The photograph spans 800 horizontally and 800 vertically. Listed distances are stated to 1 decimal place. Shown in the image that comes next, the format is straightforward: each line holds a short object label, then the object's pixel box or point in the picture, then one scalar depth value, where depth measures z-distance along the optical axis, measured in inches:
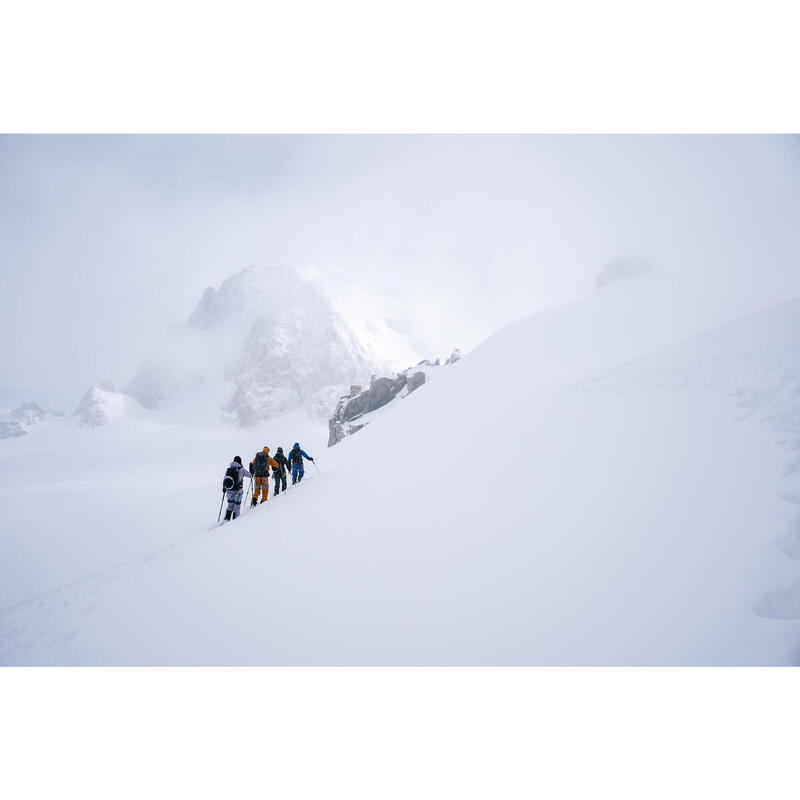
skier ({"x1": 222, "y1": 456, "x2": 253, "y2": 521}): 449.7
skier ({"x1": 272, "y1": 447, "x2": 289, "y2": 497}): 494.0
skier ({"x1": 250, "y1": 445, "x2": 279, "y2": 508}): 478.0
